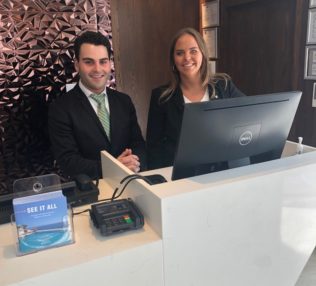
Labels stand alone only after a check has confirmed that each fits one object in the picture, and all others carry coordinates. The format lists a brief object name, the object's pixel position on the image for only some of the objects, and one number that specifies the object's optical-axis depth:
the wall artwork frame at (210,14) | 3.13
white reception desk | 0.89
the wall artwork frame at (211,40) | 3.22
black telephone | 1.22
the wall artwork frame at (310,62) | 2.26
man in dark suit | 1.87
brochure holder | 0.91
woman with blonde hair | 1.97
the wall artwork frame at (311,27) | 2.22
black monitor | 1.02
